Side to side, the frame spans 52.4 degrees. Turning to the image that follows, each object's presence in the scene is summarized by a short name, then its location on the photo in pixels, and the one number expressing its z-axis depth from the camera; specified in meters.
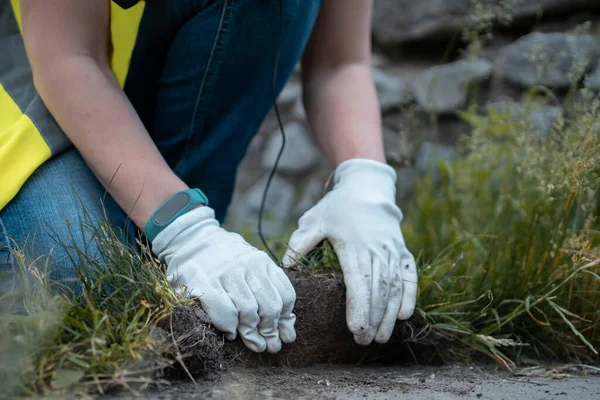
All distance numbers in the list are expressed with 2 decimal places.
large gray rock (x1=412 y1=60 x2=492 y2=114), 2.59
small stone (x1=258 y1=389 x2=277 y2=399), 0.87
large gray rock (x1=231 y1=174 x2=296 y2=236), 2.79
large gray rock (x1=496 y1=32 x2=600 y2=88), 2.24
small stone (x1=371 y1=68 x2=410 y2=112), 2.72
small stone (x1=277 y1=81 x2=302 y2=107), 2.87
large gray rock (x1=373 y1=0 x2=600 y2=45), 2.47
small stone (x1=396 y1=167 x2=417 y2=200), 2.59
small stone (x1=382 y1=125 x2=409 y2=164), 2.71
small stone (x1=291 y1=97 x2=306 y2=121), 2.87
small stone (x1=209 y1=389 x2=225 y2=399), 0.82
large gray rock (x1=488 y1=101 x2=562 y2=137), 1.96
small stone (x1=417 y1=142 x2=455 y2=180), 2.58
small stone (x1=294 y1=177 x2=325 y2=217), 2.76
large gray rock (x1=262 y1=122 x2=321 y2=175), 2.84
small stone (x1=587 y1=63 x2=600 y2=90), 2.13
